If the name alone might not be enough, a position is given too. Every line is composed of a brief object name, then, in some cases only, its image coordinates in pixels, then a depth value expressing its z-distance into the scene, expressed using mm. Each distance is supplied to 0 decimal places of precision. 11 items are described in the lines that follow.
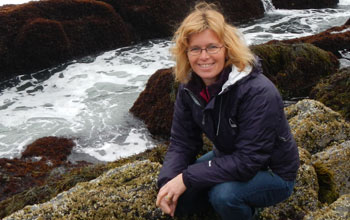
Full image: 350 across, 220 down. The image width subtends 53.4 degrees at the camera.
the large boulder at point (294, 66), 8875
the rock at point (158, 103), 8312
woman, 2947
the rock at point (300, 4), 19188
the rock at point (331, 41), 10961
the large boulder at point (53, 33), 12078
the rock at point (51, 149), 7421
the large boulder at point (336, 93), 6883
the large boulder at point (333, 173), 3920
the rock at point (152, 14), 14622
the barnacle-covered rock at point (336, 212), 2928
